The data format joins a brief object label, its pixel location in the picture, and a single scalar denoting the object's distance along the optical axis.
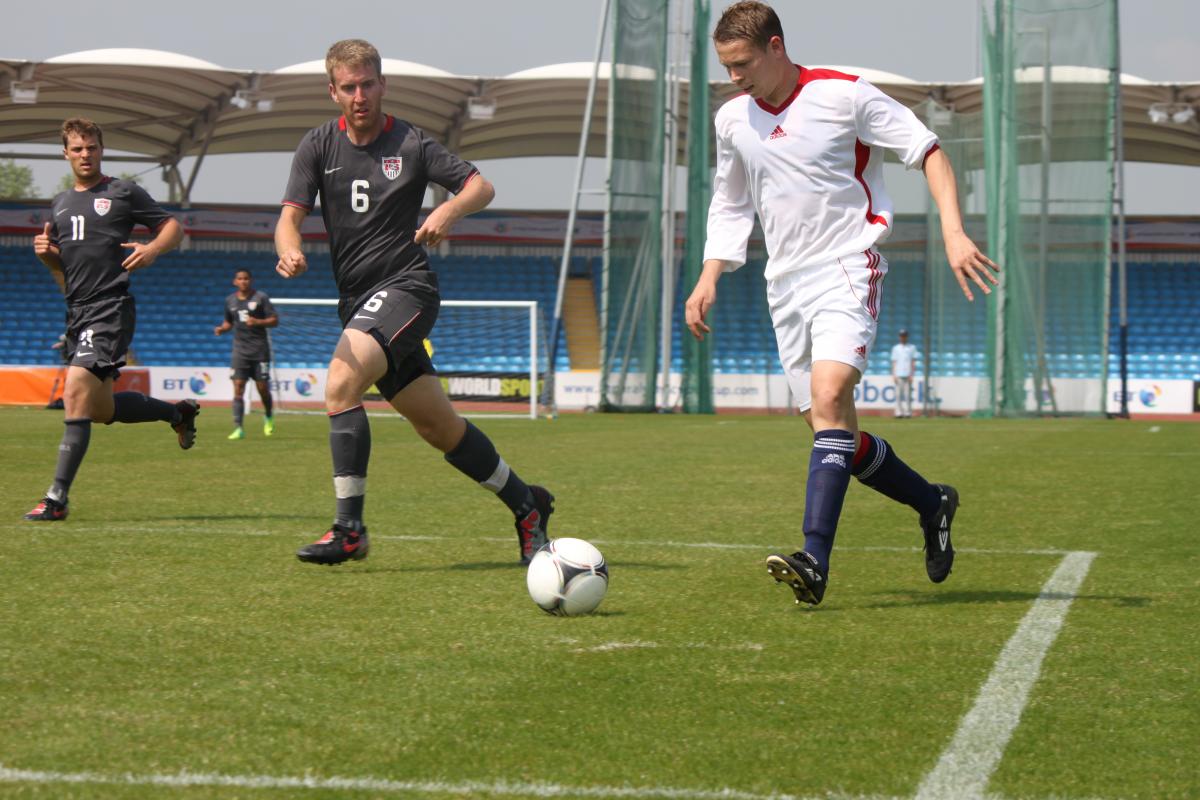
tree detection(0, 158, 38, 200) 108.56
